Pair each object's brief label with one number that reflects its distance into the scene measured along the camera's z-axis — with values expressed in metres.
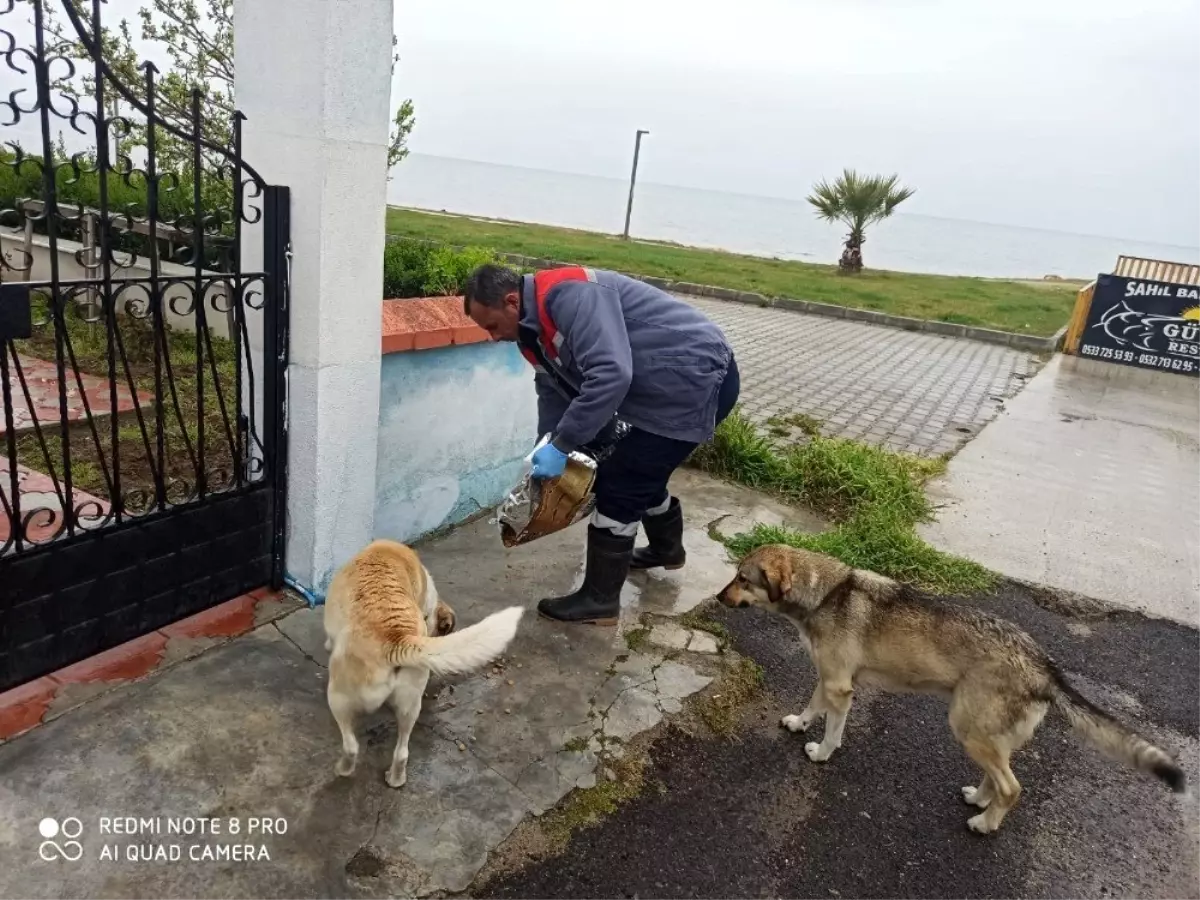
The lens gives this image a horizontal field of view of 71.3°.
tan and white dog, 2.71
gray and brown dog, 3.12
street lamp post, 32.01
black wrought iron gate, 2.92
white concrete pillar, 3.39
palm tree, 26.08
